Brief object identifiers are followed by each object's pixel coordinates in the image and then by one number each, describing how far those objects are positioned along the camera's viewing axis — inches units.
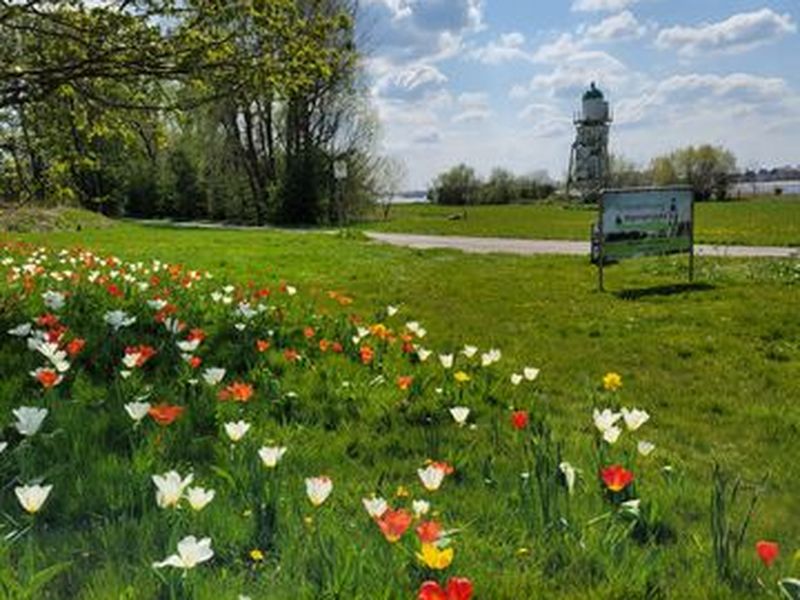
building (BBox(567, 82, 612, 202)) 3383.4
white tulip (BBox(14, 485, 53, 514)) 97.7
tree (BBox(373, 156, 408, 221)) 1927.9
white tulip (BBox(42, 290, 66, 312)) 216.7
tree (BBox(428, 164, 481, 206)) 3491.6
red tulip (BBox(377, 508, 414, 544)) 94.8
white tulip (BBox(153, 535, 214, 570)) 87.1
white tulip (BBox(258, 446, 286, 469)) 115.4
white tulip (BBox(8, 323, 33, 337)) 183.8
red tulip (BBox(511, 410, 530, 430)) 141.4
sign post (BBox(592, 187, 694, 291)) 551.2
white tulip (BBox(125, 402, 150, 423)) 131.7
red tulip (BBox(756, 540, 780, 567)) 91.7
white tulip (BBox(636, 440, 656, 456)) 129.1
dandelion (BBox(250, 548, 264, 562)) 97.0
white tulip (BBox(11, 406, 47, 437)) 123.8
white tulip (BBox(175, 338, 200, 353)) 175.8
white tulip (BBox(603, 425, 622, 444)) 131.3
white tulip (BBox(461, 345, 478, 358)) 199.0
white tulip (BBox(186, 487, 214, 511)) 101.7
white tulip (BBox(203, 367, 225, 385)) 157.6
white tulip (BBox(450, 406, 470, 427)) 145.3
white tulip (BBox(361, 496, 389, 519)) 98.8
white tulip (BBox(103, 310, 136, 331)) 192.2
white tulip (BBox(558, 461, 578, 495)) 123.0
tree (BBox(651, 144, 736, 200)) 3425.2
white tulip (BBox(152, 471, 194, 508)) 102.2
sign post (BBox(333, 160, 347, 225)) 1729.8
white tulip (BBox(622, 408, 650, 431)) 133.0
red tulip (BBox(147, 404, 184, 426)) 127.3
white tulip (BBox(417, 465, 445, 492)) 107.7
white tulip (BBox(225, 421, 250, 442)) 125.7
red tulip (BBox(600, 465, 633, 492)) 112.5
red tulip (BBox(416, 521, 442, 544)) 93.5
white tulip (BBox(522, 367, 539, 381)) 174.6
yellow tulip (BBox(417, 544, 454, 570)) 89.0
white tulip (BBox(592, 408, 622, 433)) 131.6
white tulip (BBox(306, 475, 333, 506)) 103.4
